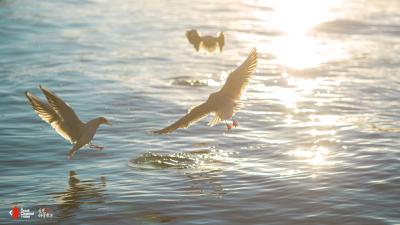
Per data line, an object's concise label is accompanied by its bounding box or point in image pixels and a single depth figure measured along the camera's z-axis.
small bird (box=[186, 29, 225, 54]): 16.48
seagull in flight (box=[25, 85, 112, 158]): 9.22
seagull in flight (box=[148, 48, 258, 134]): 9.30
